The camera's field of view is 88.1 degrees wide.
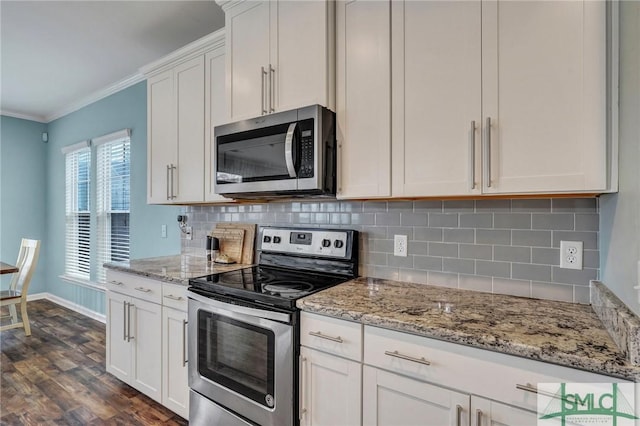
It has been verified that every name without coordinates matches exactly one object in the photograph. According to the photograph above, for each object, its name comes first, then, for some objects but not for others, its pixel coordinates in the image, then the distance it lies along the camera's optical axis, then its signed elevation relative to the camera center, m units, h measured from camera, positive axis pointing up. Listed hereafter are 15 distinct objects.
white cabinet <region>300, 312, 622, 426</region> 0.99 -0.58
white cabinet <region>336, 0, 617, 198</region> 1.14 +0.45
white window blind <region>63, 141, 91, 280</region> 4.24 +0.00
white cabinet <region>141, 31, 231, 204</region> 2.28 +0.67
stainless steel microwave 1.63 +0.30
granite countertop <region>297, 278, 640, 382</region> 0.92 -0.39
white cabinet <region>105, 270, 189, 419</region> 1.97 -0.83
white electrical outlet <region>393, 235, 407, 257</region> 1.79 -0.19
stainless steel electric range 1.45 -0.58
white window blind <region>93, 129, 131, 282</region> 3.64 +0.14
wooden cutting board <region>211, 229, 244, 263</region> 2.45 -0.24
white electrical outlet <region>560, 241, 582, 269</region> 1.38 -0.19
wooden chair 3.42 -0.83
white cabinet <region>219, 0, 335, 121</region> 1.68 +0.85
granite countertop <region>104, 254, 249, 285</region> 2.00 -0.39
